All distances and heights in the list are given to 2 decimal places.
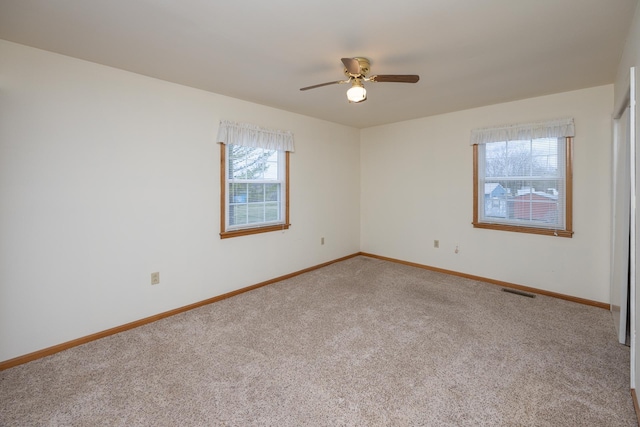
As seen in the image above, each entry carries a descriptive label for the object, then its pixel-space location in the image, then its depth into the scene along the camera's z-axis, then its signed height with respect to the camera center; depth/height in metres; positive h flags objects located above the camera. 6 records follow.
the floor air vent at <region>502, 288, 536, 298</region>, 3.55 -1.00
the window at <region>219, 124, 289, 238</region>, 3.56 +0.30
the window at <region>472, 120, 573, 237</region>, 3.45 +0.38
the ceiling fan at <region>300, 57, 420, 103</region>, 2.24 +1.06
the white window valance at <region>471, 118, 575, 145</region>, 3.33 +1.01
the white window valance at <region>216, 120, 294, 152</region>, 3.43 +0.96
